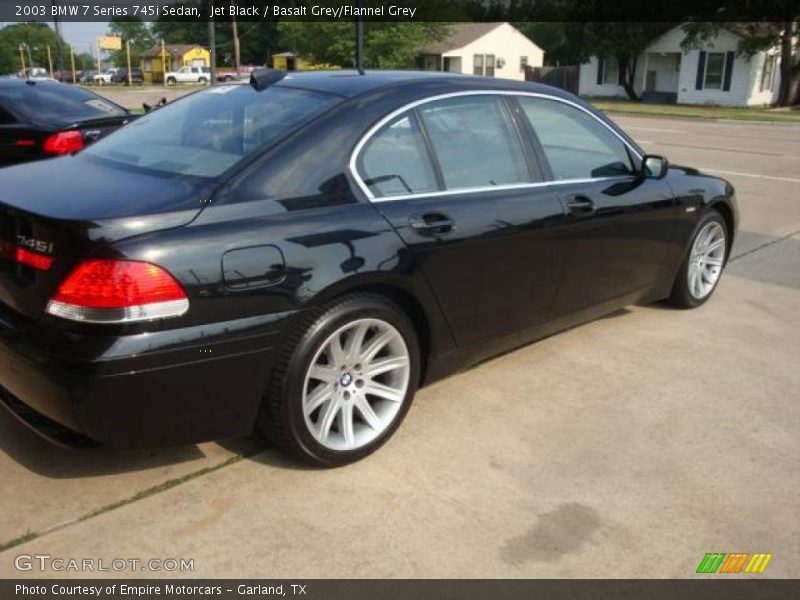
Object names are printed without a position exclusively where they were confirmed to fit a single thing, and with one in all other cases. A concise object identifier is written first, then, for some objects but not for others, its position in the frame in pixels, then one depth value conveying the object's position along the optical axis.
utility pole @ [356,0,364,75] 14.34
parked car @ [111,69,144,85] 80.16
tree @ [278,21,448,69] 41.09
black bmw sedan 2.58
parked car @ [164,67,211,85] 74.06
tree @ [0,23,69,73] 94.25
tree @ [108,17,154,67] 113.57
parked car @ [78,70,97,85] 76.68
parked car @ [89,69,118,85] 72.53
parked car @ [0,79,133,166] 7.19
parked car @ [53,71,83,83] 61.79
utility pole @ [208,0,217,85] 17.52
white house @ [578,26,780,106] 35.41
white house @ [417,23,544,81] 52.81
